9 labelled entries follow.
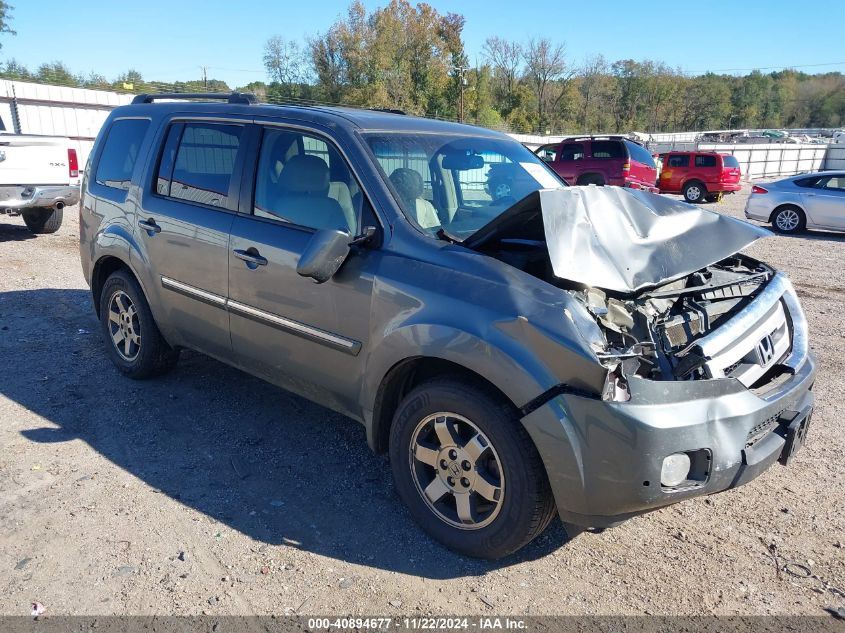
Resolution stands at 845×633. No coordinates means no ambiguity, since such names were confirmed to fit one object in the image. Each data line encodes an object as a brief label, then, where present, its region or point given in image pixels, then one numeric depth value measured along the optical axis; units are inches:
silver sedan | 551.8
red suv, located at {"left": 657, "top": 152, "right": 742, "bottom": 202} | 853.8
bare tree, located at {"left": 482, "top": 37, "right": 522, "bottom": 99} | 2992.1
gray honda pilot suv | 100.7
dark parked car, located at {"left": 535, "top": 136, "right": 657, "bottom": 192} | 715.4
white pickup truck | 375.2
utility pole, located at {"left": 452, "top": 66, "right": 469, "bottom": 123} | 2058.9
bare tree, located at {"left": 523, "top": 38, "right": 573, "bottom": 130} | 3043.8
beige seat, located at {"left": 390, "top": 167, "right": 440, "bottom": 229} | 129.5
